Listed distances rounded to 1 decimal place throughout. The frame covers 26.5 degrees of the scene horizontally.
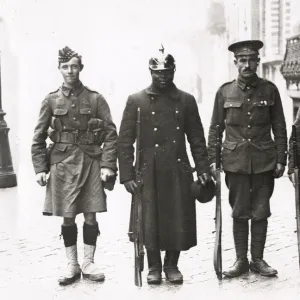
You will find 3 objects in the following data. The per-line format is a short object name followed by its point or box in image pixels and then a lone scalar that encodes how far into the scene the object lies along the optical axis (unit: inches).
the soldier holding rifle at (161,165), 214.2
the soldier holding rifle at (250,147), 221.3
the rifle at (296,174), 218.2
